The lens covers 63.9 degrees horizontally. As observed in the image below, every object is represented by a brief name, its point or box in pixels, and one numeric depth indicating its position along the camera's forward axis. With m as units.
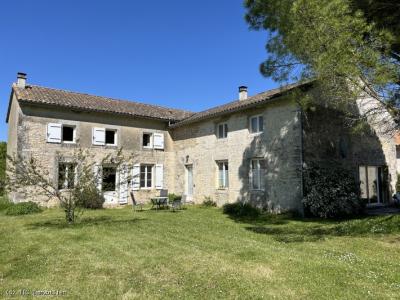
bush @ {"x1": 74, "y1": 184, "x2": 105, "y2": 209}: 10.01
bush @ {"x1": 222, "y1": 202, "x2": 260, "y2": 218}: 13.12
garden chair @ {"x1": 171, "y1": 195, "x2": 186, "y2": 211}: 14.23
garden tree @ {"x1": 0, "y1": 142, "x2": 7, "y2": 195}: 24.51
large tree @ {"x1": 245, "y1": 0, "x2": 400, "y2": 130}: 6.79
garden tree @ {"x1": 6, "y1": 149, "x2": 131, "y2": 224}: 9.57
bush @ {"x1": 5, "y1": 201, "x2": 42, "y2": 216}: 13.41
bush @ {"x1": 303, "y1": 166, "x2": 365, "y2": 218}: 11.71
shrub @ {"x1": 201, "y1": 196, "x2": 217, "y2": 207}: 16.34
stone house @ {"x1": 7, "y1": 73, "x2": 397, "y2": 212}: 13.03
